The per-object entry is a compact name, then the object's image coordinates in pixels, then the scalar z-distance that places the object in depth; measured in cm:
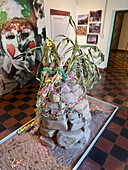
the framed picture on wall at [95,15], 426
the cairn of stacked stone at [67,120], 162
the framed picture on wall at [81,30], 477
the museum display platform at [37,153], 153
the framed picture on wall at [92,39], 463
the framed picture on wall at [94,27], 441
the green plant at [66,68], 153
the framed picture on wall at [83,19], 457
